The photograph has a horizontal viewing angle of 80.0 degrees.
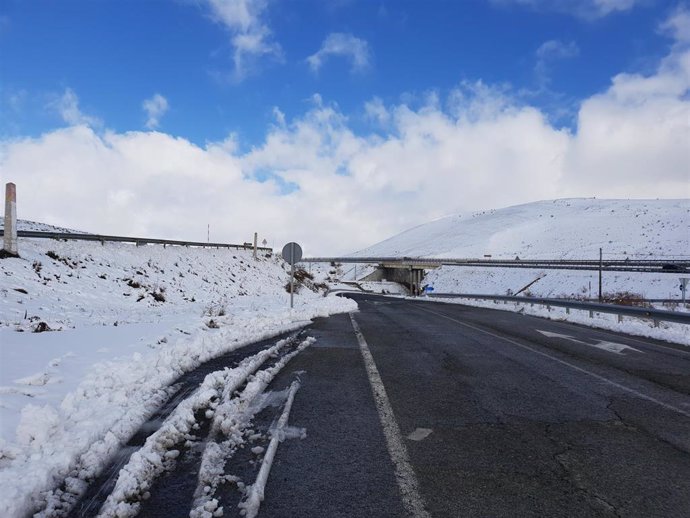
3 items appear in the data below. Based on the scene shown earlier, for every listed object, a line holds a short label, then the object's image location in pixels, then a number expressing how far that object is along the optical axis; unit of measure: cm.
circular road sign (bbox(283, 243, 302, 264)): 1608
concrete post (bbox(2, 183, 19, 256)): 1384
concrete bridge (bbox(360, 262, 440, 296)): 6847
